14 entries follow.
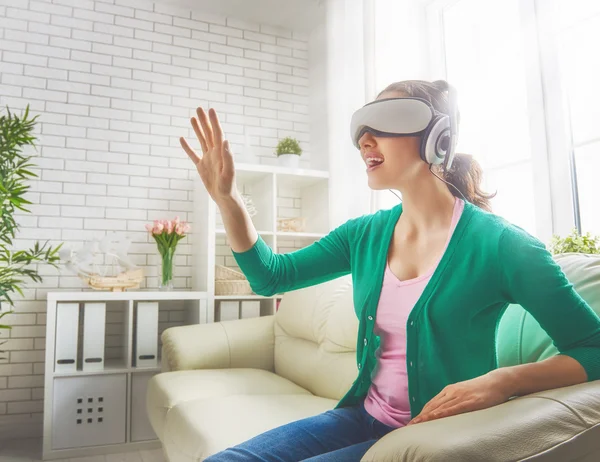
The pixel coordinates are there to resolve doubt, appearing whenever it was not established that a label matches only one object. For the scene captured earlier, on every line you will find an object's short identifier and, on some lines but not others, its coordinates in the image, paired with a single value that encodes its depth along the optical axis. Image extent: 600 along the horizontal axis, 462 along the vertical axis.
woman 1.00
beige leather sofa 0.81
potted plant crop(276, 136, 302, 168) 3.68
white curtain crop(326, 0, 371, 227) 3.21
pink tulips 3.32
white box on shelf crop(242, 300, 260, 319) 3.38
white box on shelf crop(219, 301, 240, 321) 3.31
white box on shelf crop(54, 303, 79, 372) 2.91
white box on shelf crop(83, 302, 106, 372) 2.97
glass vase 3.31
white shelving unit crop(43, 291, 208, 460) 2.87
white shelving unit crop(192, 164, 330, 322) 3.33
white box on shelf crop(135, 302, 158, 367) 3.10
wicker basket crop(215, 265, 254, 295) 3.32
